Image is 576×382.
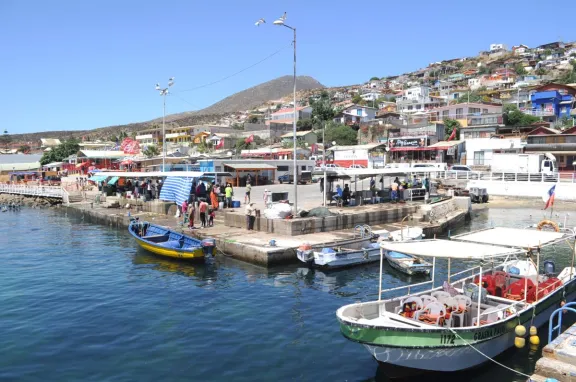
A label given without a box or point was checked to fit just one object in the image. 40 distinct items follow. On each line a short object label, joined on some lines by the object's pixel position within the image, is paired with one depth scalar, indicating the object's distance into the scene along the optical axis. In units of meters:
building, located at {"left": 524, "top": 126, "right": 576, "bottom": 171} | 47.75
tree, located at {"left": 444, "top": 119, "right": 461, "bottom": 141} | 70.50
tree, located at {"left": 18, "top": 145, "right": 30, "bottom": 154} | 144.62
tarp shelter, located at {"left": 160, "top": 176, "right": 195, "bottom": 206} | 29.27
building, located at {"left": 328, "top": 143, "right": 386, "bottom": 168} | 60.75
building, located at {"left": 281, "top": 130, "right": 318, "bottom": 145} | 81.50
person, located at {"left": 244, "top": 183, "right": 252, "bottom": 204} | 31.84
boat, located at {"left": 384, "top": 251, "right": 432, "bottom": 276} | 17.89
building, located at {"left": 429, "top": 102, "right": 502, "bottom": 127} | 75.19
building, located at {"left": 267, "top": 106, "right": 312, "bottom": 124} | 111.31
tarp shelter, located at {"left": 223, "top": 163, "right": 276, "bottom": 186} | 47.40
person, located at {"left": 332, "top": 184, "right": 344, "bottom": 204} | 29.03
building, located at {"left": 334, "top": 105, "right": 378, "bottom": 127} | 96.31
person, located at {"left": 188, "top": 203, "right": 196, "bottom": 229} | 25.38
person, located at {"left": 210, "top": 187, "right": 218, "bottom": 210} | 27.91
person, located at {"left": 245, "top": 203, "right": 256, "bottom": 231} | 23.89
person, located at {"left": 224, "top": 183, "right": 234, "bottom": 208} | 29.56
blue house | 78.62
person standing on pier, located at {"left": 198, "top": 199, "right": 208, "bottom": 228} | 25.08
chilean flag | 21.09
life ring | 17.83
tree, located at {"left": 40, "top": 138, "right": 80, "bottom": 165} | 86.31
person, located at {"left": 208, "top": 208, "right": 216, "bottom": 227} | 25.79
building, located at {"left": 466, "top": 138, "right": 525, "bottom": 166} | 54.69
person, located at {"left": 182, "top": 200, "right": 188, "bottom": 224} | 26.84
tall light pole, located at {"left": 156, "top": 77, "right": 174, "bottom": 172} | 39.95
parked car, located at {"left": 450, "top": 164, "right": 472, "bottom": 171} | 51.12
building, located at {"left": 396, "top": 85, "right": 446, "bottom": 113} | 102.50
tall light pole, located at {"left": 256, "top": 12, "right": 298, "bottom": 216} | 20.77
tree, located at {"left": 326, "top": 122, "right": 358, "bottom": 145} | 82.31
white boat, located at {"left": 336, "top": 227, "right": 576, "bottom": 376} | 9.09
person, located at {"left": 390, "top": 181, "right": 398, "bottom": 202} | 31.41
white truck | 46.79
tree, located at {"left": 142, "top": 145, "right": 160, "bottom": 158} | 81.26
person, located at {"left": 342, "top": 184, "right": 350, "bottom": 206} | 29.16
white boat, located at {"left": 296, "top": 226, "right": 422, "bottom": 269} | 18.44
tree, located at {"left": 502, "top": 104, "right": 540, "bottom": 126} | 73.12
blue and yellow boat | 19.75
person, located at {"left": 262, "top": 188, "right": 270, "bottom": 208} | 30.34
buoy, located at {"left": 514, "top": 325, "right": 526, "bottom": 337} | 10.13
